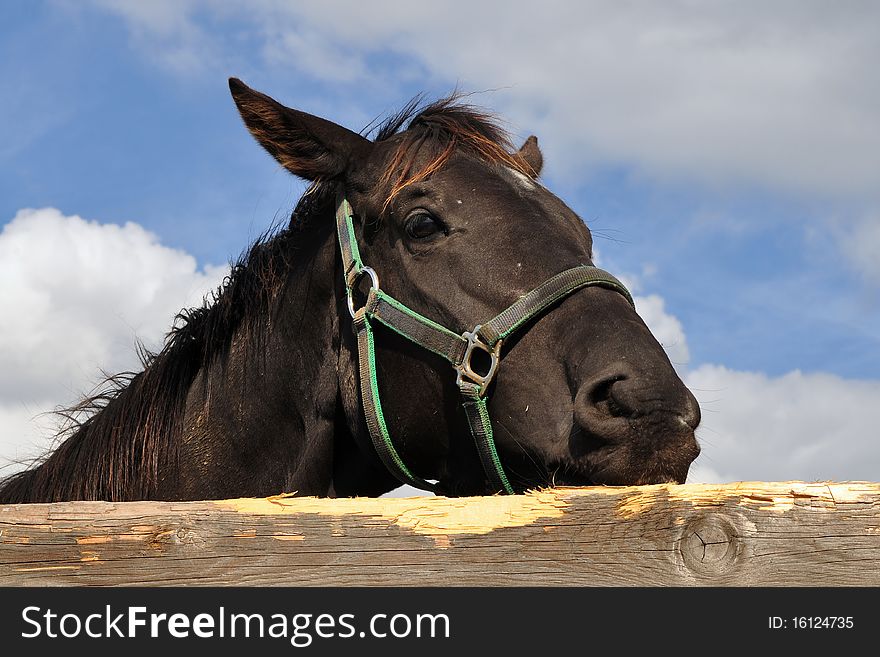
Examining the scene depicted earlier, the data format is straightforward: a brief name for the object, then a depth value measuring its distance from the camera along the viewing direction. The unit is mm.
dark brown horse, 3254
